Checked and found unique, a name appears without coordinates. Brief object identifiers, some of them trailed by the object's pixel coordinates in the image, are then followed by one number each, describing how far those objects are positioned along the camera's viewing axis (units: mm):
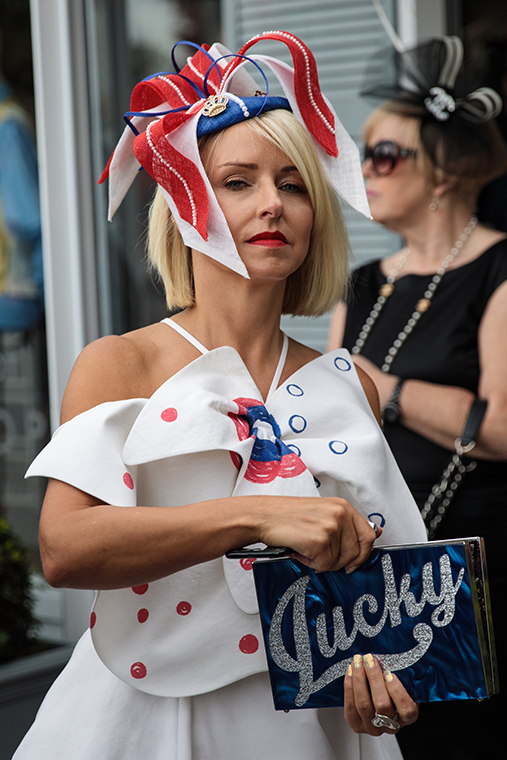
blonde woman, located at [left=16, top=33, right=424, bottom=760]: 1838
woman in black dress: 2489
